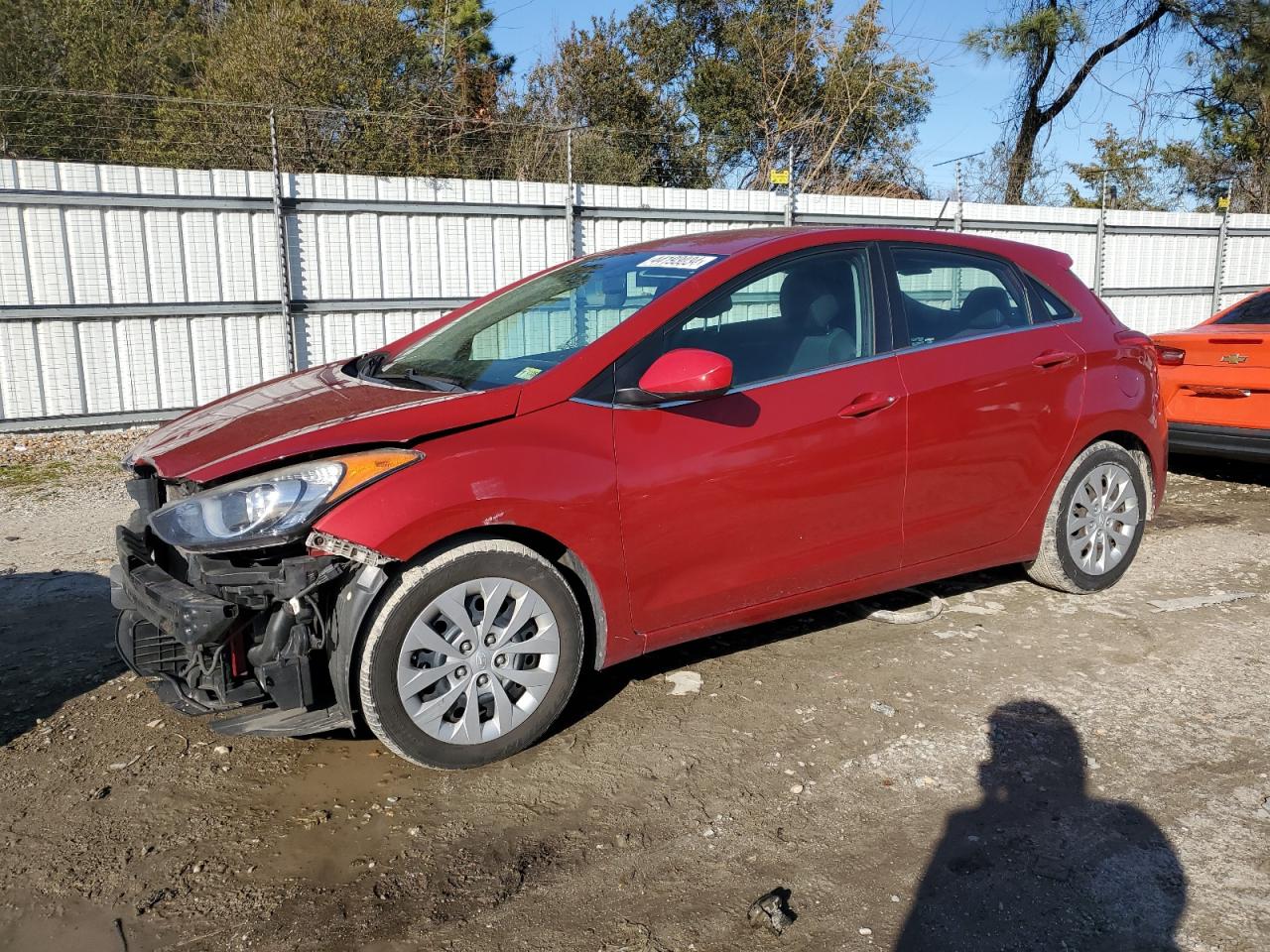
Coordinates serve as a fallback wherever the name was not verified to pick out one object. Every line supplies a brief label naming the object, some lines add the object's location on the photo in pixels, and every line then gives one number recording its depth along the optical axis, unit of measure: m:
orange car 6.66
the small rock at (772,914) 2.58
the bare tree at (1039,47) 21.12
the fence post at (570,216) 10.49
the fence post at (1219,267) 15.21
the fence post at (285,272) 9.45
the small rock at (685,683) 3.97
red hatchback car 3.10
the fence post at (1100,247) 14.11
